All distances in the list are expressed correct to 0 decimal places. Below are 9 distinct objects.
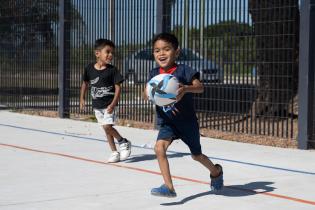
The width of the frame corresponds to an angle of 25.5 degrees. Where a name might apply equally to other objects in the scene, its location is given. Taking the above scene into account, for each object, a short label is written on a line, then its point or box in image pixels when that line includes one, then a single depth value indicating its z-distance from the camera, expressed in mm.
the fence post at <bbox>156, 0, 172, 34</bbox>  13562
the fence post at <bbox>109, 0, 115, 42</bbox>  14859
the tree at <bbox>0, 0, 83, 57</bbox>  16861
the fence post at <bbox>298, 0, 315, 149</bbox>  10773
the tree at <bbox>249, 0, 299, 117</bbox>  11453
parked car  12859
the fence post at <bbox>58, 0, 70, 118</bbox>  16266
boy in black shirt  9469
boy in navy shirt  6949
